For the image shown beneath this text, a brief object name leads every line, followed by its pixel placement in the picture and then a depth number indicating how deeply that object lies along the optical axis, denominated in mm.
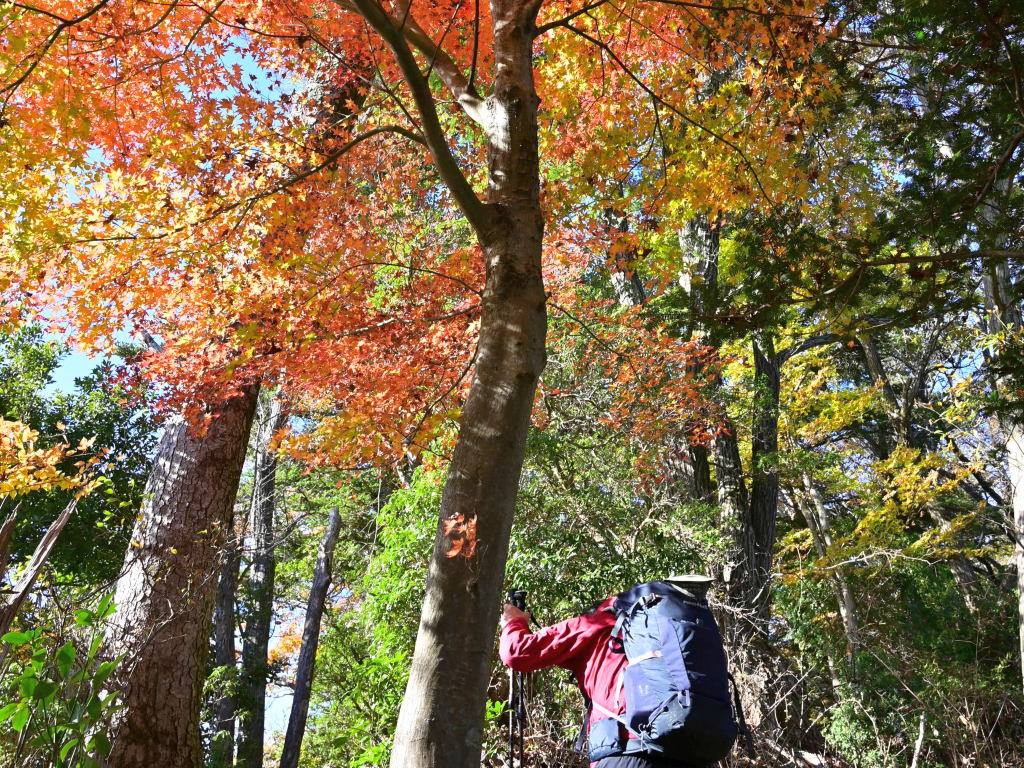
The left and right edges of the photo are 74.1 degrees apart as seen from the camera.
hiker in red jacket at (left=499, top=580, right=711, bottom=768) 2873
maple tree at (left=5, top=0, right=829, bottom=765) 2996
